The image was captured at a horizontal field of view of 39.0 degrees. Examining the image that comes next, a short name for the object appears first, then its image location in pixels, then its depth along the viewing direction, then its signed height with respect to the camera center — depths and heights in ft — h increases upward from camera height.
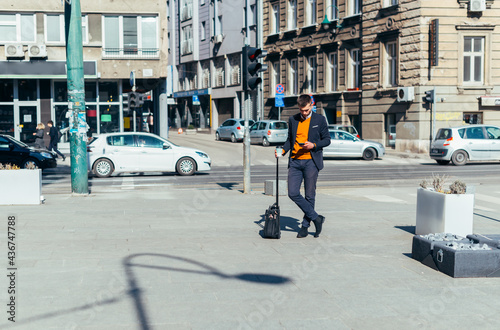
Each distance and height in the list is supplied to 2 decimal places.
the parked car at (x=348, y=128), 116.73 -1.35
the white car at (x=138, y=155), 71.92 -3.61
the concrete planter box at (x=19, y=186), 41.16 -3.84
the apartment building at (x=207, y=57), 178.19 +17.74
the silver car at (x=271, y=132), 128.98 -2.18
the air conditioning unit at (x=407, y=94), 111.75 +4.13
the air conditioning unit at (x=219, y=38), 185.59 +21.64
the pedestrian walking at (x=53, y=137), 92.68 -2.19
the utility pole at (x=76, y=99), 47.73 +1.46
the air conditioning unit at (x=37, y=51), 101.14 +9.95
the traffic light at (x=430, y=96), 107.14 +3.62
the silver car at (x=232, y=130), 142.20 -2.05
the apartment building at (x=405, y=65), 110.63 +9.22
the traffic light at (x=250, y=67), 48.34 +3.66
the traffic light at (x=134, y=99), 89.97 +2.71
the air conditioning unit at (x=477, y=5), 109.91 +17.88
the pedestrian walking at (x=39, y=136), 88.58 -2.01
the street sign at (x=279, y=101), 138.26 +3.75
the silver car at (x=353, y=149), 101.65 -4.17
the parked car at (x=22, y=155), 75.25 -3.69
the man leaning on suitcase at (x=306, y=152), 29.66 -1.36
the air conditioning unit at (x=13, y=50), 100.63 +10.04
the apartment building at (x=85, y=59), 102.22 +9.07
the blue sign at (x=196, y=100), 201.26 +5.77
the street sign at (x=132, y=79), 92.68 +5.43
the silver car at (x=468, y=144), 88.99 -3.06
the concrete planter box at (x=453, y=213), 28.91 -3.85
